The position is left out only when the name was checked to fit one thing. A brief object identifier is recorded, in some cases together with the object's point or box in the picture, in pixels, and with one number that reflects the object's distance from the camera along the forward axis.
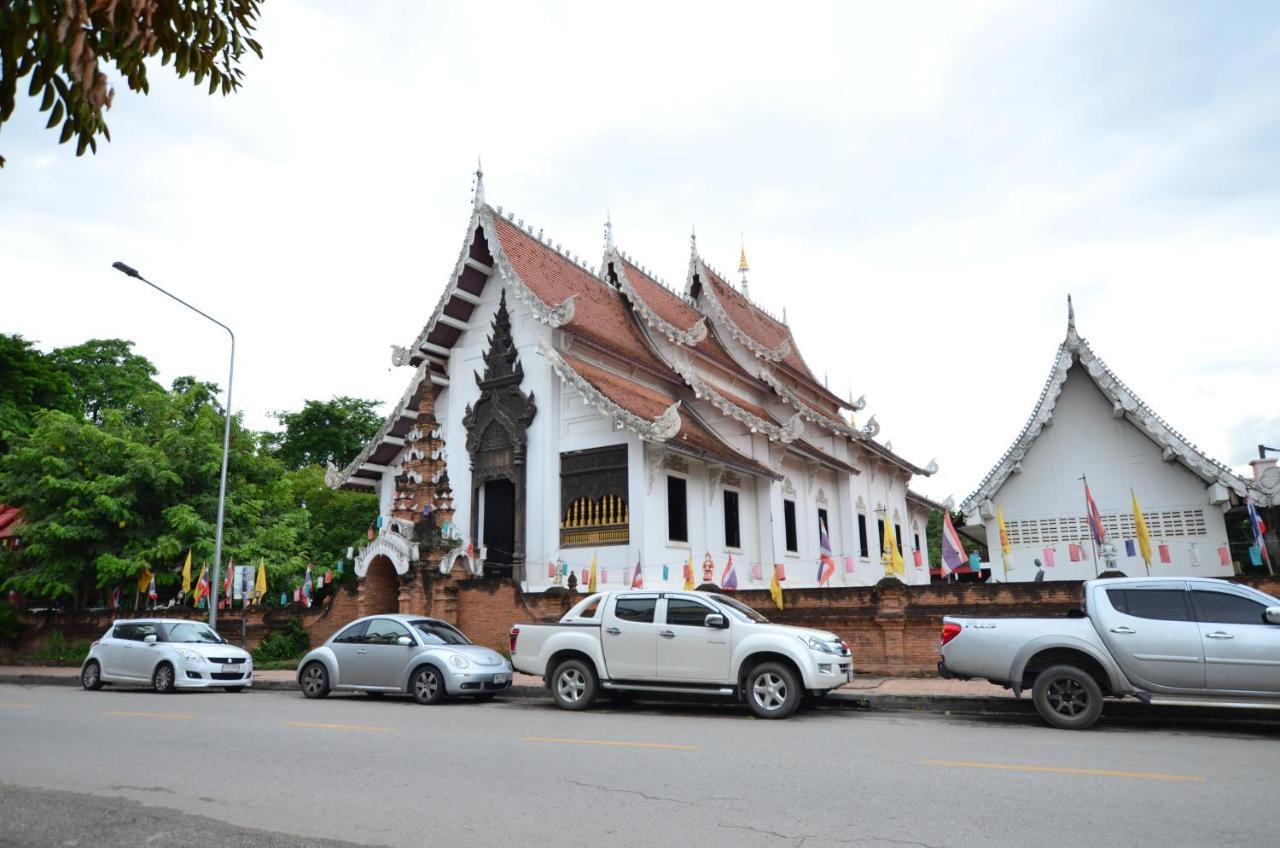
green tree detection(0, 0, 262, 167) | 3.80
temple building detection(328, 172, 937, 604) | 20.30
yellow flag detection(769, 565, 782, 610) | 15.45
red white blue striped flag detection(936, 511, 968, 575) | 16.20
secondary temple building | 15.06
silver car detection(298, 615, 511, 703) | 13.23
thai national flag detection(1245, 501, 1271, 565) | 13.40
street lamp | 19.14
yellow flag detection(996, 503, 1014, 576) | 16.00
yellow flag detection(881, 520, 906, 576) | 15.78
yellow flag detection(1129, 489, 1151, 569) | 13.85
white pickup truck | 10.75
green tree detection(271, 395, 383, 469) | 50.84
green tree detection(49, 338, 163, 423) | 46.84
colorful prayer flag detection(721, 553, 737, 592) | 17.26
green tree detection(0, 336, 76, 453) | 36.62
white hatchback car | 15.86
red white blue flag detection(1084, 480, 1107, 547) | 14.32
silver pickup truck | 8.95
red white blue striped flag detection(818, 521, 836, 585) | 18.66
